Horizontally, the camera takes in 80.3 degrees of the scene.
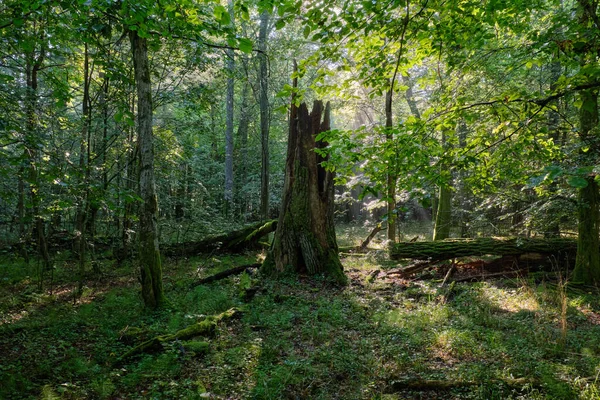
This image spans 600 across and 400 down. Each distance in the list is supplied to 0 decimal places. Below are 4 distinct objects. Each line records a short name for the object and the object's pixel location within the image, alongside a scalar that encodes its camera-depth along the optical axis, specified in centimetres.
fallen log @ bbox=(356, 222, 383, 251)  1453
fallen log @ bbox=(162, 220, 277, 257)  1317
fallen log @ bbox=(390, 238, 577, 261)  941
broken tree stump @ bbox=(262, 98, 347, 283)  962
